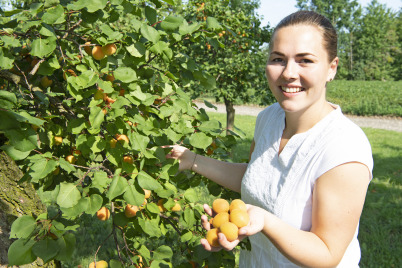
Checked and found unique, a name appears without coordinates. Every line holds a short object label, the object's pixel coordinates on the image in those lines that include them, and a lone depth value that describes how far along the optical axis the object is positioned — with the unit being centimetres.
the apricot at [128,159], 150
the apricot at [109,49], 152
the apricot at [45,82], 190
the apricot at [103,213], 171
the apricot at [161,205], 171
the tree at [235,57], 596
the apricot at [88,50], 173
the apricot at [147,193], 164
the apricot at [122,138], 146
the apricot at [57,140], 169
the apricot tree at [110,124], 126
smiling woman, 122
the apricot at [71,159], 183
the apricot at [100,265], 162
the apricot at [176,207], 172
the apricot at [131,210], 154
